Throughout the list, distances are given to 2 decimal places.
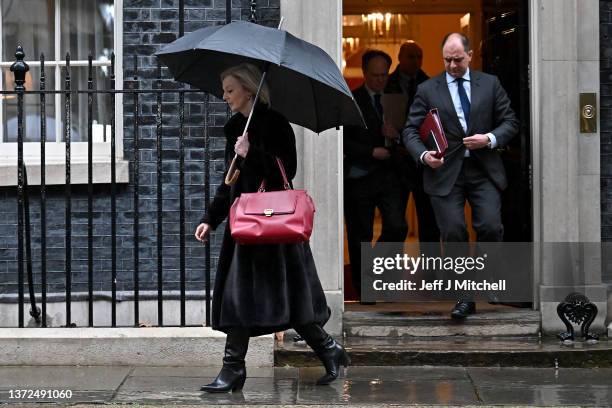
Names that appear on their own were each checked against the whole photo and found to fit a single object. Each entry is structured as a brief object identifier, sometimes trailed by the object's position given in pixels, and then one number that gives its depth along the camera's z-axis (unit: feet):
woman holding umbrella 23.26
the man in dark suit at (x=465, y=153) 29.09
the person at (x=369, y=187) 32.55
